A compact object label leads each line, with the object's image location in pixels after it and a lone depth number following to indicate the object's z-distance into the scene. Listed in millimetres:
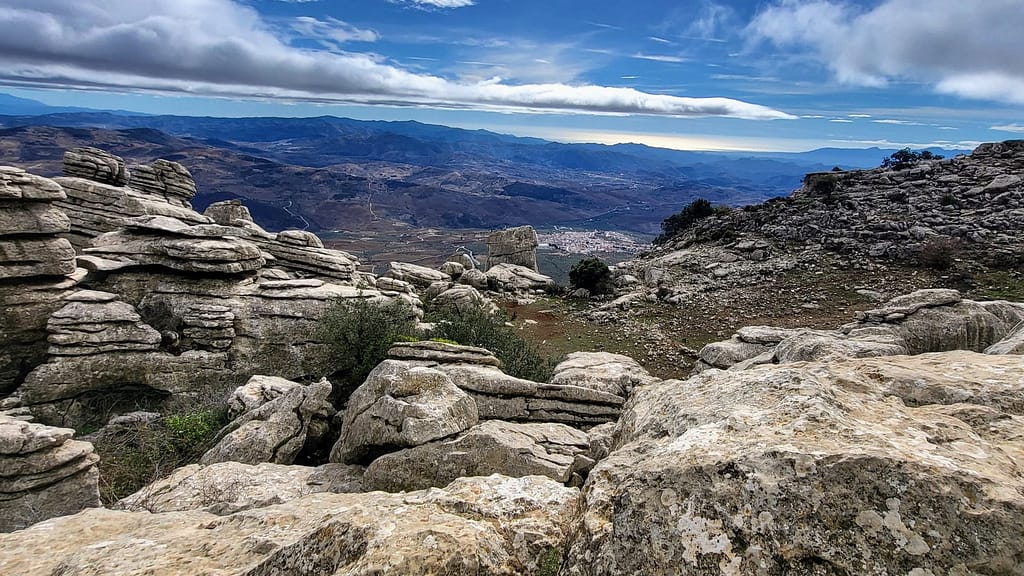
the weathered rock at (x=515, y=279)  53438
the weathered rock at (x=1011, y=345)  9773
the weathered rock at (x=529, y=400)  14266
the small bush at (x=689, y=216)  80275
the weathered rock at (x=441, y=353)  15766
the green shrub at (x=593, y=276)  48594
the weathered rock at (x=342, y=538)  4590
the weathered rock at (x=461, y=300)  38875
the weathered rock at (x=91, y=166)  37625
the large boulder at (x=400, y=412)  11539
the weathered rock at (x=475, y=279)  52434
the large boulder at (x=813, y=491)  3637
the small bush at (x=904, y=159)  66562
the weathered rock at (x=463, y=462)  10688
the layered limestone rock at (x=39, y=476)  11867
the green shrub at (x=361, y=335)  20062
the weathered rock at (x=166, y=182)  43844
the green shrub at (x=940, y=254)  37469
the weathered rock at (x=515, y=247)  63969
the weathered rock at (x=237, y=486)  10570
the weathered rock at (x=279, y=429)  13312
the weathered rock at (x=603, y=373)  20453
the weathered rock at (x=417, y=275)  49594
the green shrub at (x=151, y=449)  14039
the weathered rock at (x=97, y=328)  20312
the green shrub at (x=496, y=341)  21531
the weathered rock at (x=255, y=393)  16844
